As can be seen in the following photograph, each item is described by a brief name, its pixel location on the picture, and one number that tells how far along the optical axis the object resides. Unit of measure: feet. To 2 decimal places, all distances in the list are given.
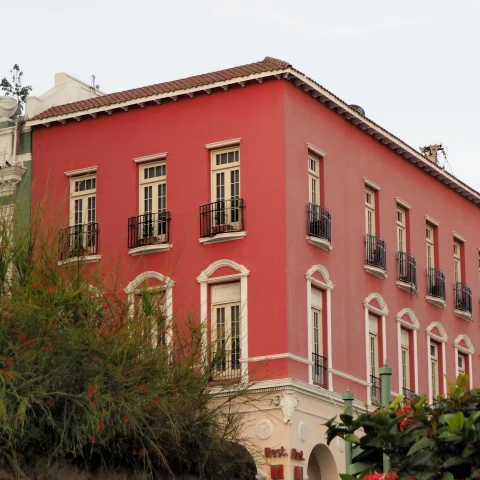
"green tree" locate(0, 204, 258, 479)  73.20
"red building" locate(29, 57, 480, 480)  104.37
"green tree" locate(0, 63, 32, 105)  162.40
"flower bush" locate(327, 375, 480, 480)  40.22
